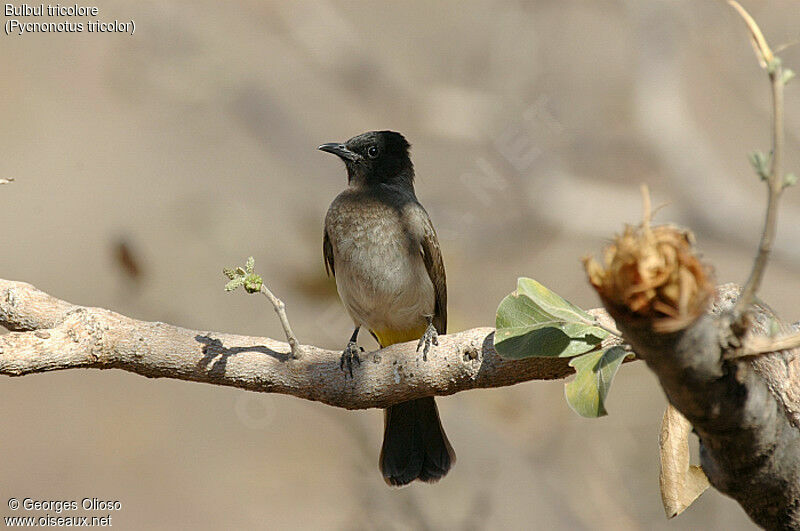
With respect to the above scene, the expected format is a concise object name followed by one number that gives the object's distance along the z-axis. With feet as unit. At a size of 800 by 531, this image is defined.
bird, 26.94
